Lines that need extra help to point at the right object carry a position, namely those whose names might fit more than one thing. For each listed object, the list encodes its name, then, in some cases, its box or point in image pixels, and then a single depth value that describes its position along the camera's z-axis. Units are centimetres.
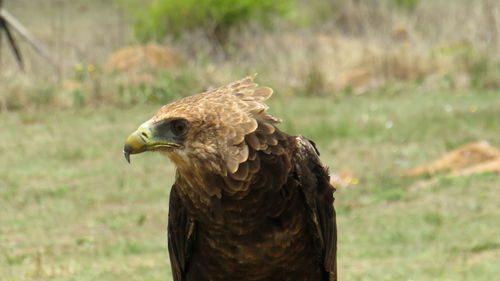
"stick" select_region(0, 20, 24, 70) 3134
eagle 690
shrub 4334
